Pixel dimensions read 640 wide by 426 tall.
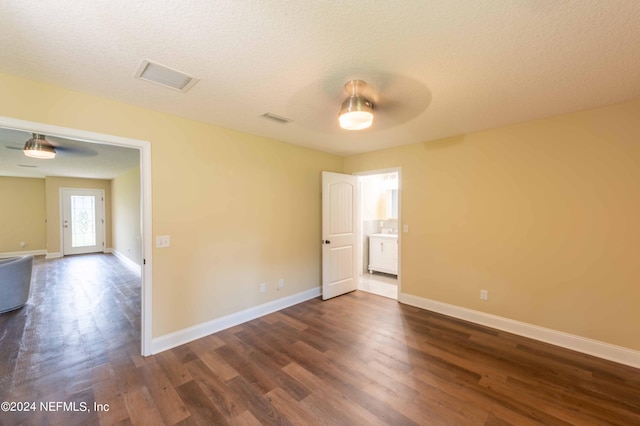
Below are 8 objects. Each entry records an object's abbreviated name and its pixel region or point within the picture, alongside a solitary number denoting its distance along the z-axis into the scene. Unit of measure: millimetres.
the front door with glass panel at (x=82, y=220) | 7641
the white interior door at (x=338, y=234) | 4094
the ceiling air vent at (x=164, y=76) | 1814
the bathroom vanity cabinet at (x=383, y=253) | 5298
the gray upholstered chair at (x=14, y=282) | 3494
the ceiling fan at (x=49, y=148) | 3143
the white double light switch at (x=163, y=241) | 2615
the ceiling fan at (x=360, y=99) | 1945
